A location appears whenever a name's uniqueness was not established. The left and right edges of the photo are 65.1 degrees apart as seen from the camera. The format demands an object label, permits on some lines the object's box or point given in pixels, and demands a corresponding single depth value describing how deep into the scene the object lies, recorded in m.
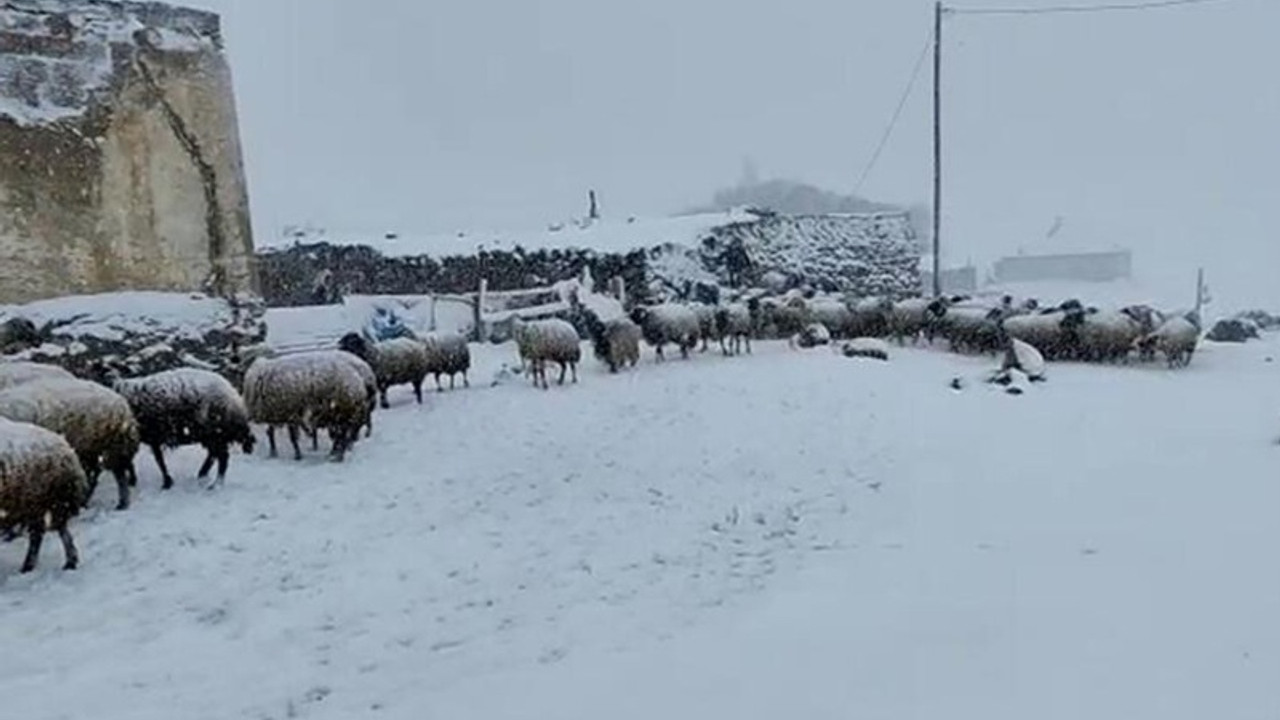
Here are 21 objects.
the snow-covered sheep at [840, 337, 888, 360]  19.11
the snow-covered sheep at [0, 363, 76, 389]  8.36
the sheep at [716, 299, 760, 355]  19.58
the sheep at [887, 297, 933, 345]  22.88
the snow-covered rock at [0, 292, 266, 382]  10.54
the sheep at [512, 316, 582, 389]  15.04
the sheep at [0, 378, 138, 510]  7.42
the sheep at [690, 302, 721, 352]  19.27
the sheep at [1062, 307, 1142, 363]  19.34
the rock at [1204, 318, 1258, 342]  24.95
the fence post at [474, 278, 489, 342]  21.64
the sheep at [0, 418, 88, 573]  6.14
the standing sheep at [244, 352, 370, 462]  9.76
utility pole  27.27
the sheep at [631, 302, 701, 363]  18.28
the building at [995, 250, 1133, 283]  61.59
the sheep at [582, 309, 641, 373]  16.61
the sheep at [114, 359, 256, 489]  8.60
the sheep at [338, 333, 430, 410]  13.27
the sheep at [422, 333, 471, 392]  14.49
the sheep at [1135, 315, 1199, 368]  19.42
